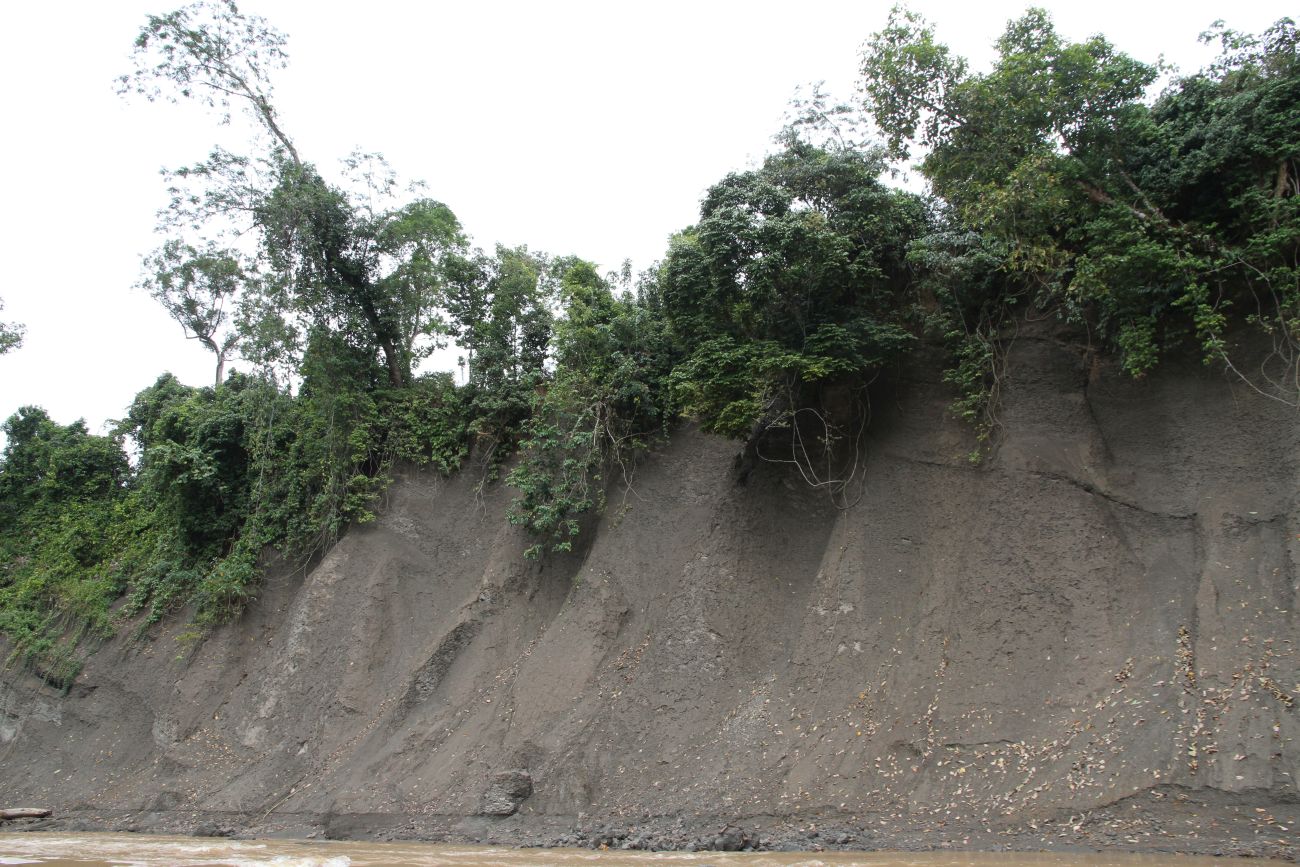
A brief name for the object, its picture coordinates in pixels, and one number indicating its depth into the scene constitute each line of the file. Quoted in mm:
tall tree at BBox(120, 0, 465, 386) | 17641
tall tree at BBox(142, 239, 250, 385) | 17922
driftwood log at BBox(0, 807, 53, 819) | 14719
